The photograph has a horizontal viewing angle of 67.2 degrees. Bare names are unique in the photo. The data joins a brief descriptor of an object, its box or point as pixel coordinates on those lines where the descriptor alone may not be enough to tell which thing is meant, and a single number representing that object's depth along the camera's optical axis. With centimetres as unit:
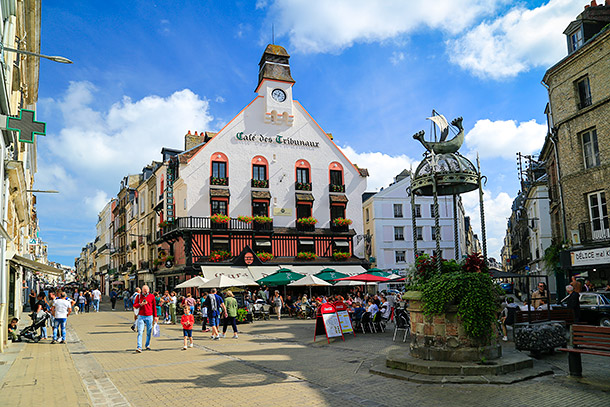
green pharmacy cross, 800
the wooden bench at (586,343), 708
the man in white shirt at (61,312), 1407
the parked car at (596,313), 1373
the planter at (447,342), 834
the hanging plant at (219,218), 3131
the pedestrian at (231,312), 1476
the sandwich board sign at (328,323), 1337
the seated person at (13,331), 1408
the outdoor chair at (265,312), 2215
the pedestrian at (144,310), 1185
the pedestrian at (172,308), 2061
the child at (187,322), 1259
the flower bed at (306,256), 3312
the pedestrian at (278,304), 2231
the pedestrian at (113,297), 3378
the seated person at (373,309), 1583
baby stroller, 1459
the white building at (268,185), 3173
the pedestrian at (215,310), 1488
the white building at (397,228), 4338
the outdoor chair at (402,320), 1341
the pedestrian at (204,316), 1711
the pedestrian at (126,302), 3391
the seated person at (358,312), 1598
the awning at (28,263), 1544
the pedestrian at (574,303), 1138
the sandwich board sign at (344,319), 1398
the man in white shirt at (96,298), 3191
